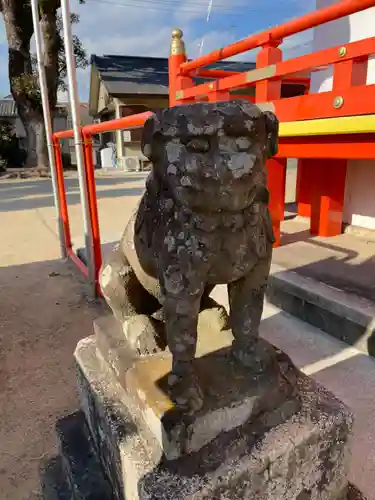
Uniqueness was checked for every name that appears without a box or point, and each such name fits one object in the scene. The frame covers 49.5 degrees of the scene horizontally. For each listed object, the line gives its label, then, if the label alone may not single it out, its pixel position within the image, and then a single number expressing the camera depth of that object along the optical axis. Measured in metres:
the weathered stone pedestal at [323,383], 1.23
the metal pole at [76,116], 2.64
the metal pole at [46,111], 3.31
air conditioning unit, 13.69
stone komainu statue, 0.74
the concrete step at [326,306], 1.94
